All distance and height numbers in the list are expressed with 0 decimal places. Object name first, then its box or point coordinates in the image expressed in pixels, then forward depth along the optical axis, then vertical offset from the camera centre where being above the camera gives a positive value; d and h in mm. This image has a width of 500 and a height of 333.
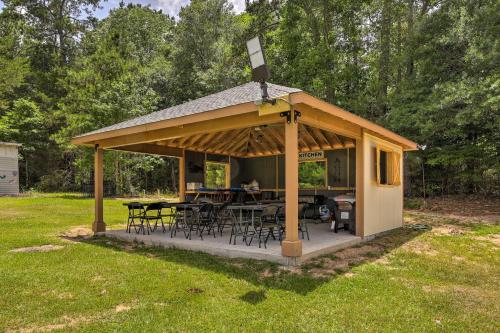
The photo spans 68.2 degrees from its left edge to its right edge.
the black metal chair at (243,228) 6676 -1263
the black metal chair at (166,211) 8103 -1422
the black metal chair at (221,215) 8242 -994
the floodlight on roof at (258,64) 5027 +1487
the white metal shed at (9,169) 20031 +262
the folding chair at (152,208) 8031 -782
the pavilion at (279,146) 5555 +719
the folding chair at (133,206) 8047 -741
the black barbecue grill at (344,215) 8086 -971
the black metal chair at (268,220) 6219 -881
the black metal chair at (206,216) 7603 -940
